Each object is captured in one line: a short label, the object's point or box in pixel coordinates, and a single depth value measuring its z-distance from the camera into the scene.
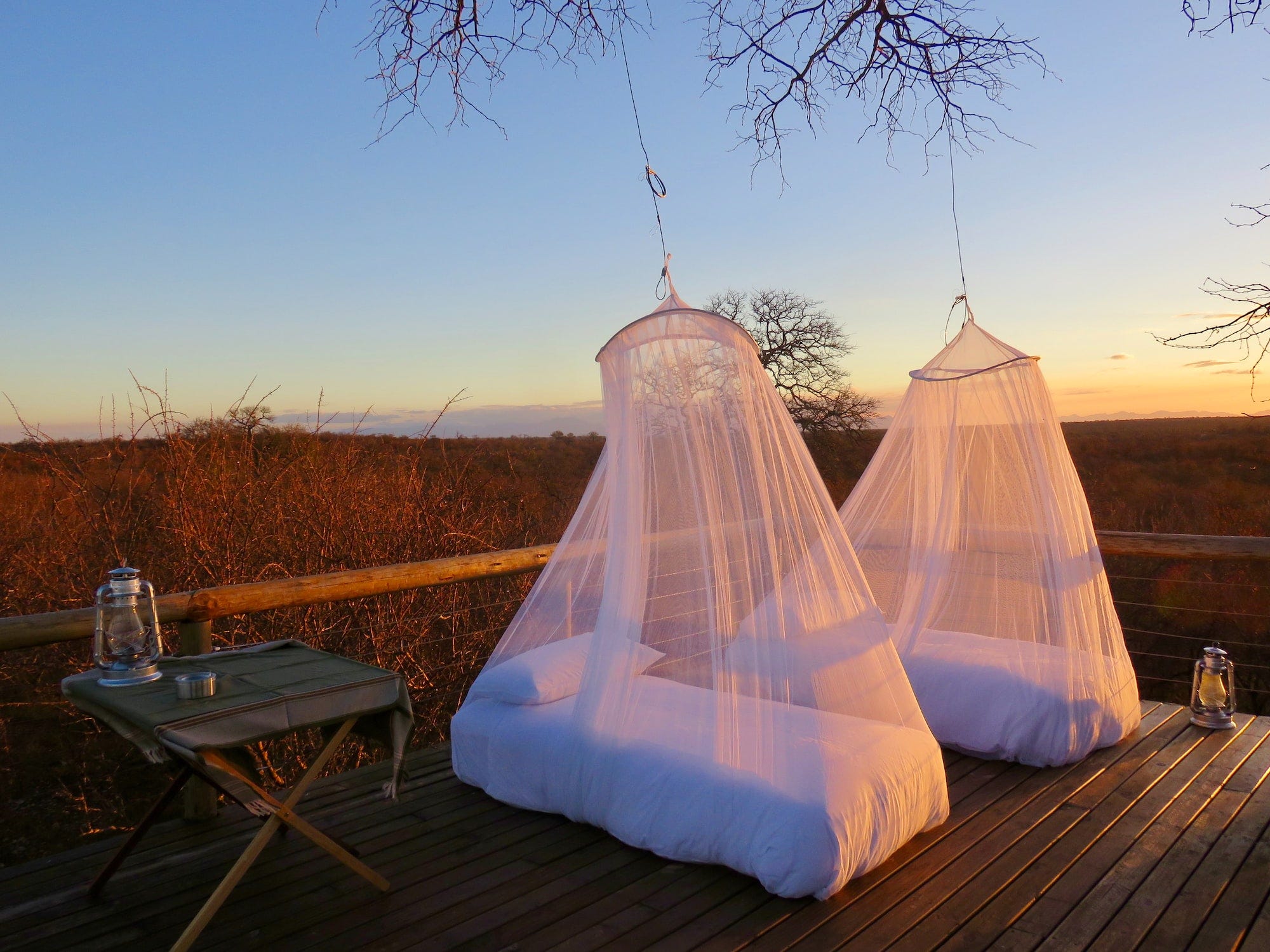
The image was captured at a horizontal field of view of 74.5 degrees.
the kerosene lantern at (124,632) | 2.38
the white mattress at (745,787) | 2.33
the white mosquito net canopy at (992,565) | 3.45
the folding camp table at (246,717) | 2.04
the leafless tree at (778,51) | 2.95
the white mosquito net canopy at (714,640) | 2.55
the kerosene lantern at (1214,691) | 3.80
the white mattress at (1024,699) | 3.36
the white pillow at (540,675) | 3.10
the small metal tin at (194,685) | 2.21
